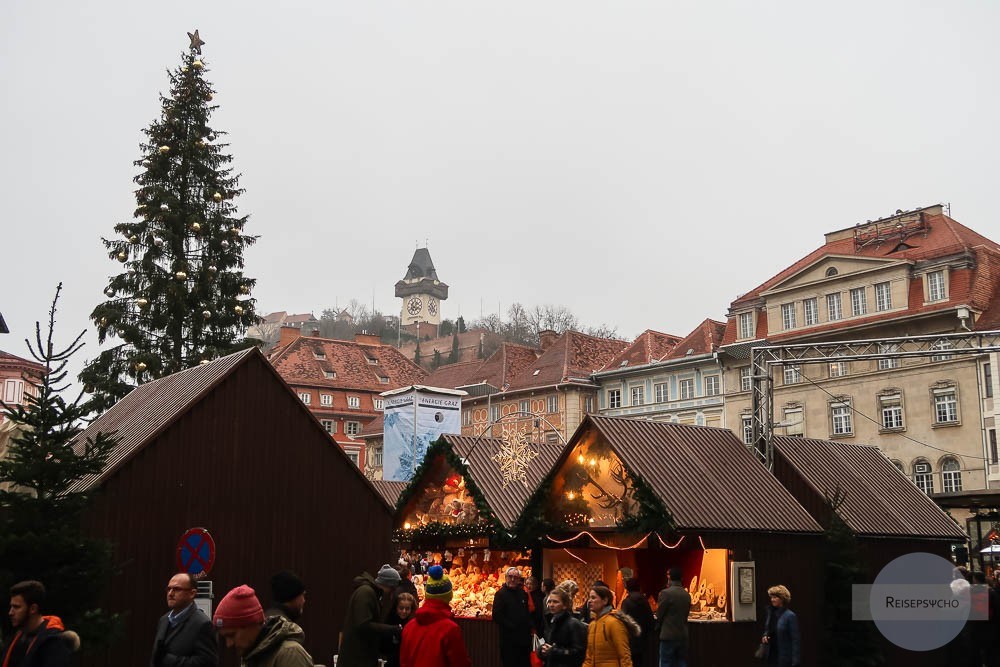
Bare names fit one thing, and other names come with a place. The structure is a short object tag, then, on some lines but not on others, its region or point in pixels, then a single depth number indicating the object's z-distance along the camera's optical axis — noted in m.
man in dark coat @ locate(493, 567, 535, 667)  12.84
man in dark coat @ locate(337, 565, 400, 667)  10.70
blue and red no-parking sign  17.47
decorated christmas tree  32.94
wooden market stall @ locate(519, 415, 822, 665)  18.55
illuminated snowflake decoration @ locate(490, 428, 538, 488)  22.69
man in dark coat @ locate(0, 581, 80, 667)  7.78
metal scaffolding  22.70
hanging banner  39.22
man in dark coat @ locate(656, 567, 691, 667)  15.72
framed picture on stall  18.66
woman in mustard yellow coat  10.41
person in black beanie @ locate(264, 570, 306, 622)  6.73
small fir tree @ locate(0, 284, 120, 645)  12.46
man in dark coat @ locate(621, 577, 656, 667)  15.45
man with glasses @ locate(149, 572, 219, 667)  7.72
